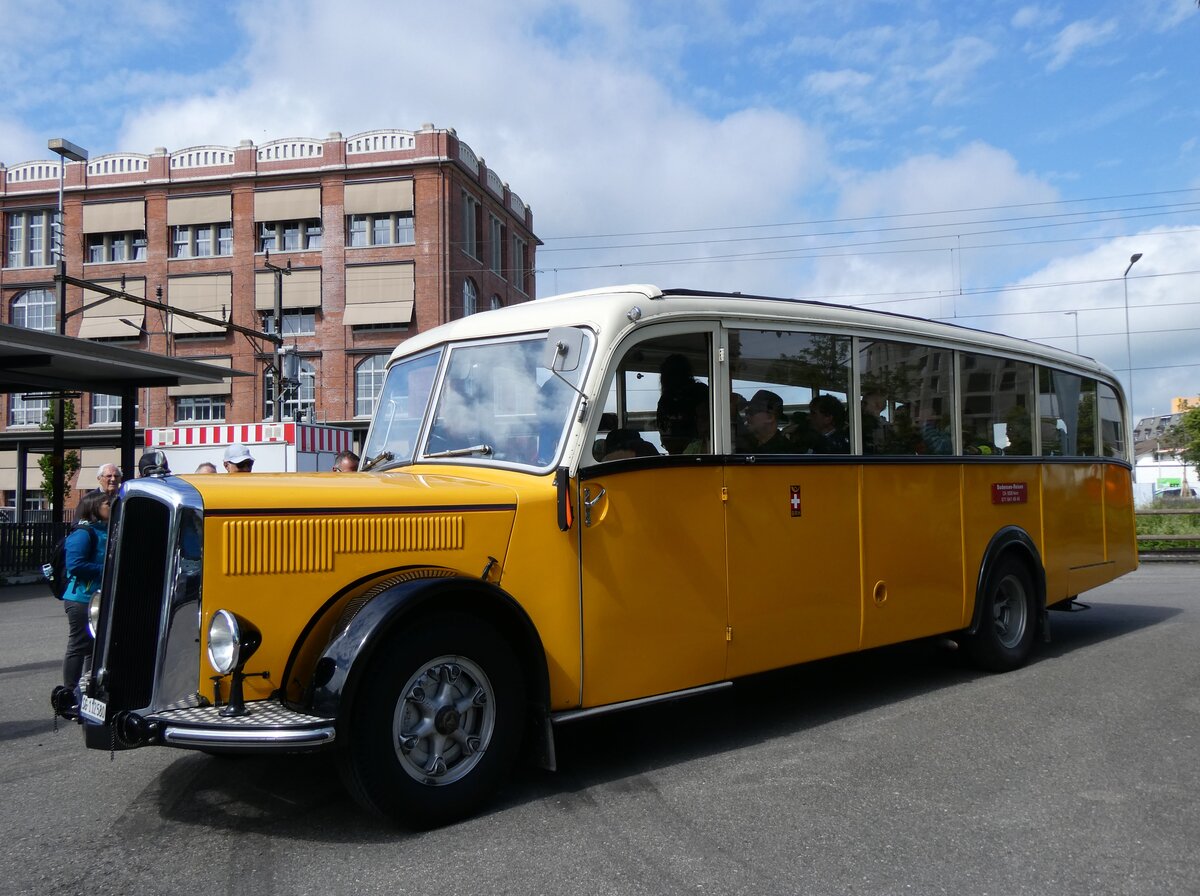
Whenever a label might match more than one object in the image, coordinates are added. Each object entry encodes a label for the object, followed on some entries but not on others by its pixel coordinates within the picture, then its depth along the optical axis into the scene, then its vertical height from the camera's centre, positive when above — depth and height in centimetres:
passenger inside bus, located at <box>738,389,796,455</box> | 593 +31
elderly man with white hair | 726 +9
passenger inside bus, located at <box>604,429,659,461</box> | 518 +20
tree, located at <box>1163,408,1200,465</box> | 5371 +232
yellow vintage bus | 422 -30
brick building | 4494 +1091
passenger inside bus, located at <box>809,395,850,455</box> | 644 +35
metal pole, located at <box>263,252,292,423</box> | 2634 +295
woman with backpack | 642 -57
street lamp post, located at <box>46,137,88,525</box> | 1902 +344
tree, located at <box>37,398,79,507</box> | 4234 +134
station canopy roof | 1494 +208
